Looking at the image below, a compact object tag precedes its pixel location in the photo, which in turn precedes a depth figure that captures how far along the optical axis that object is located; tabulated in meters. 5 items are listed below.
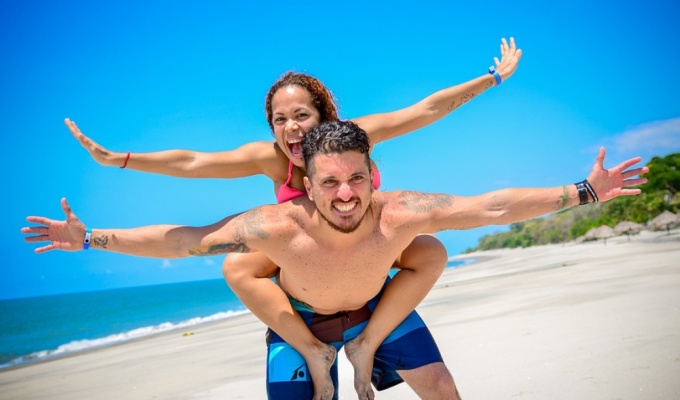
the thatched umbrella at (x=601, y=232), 31.01
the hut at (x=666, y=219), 27.00
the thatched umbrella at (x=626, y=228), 29.31
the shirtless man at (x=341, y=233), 3.22
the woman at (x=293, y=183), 3.73
